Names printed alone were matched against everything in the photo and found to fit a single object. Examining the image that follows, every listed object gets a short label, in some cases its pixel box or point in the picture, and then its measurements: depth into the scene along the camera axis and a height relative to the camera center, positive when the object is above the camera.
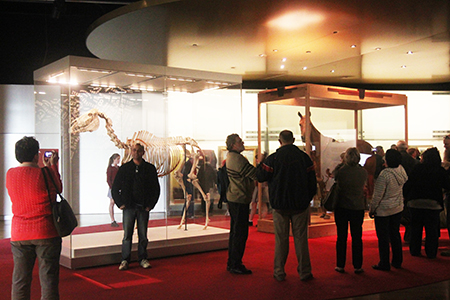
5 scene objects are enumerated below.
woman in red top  3.46 -0.61
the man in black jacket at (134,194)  5.77 -0.58
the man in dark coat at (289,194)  5.12 -0.53
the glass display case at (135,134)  5.99 +0.21
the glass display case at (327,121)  8.59 +0.53
